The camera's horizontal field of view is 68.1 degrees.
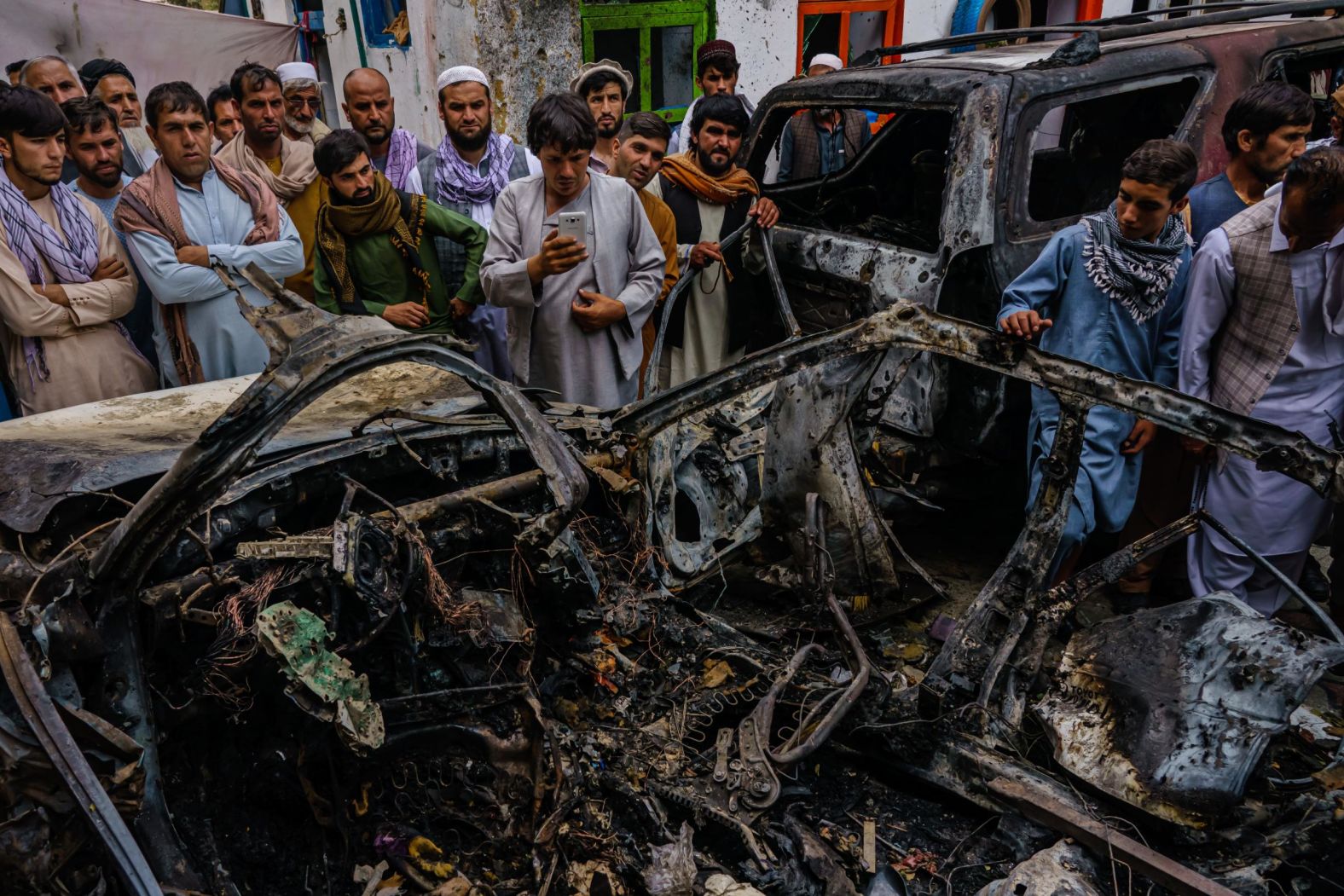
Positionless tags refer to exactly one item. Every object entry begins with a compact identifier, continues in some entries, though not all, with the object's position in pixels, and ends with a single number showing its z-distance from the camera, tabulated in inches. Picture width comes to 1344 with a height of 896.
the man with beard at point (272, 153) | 191.5
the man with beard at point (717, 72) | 241.6
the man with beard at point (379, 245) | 169.5
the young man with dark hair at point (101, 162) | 172.6
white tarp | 292.2
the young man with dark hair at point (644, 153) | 192.5
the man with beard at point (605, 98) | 212.4
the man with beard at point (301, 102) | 234.8
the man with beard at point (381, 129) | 207.3
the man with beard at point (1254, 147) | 153.6
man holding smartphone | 163.2
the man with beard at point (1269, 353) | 134.6
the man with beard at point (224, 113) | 210.8
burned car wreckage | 82.6
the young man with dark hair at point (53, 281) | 153.3
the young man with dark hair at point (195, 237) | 164.1
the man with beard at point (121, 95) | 223.8
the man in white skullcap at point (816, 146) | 234.5
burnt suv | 162.1
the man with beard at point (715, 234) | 195.0
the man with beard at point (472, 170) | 193.6
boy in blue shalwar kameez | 138.6
